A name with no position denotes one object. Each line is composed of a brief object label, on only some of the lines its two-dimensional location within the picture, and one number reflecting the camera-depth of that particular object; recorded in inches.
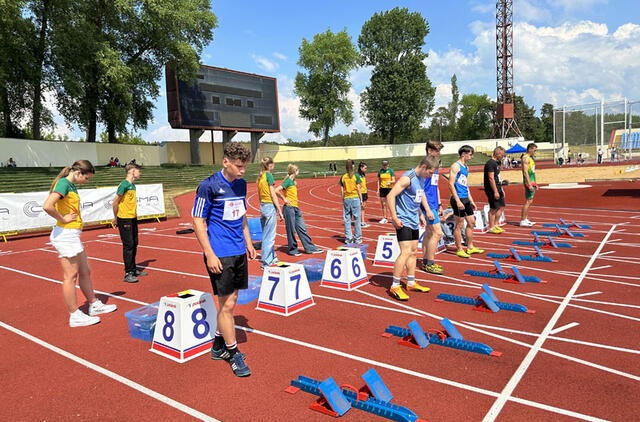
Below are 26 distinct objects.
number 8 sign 157.9
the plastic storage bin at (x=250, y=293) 223.9
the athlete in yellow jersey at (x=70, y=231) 188.9
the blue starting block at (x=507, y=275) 245.5
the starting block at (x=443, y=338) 155.9
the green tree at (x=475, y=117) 3420.3
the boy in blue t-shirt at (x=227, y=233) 134.2
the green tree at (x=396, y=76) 2135.8
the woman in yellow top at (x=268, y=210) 298.4
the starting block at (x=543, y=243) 336.8
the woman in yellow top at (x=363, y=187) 480.6
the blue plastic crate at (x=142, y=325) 179.9
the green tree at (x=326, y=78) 2212.1
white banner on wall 510.0
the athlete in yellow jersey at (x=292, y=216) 325.1
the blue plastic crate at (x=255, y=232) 401.1
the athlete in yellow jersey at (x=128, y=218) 267.4
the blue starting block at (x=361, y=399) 114.7
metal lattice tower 2253.7
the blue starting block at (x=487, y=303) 197.2
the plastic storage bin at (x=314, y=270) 261.6
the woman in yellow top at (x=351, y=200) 366.0
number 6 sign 242.5
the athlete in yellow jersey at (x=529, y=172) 410.4
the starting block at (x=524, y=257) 294.2
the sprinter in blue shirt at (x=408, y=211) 218.7
